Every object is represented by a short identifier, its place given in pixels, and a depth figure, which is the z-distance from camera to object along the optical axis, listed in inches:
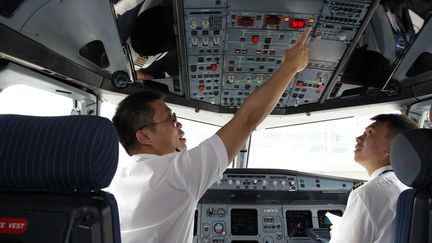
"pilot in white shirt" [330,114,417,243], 83.4
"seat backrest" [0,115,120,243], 42.6
